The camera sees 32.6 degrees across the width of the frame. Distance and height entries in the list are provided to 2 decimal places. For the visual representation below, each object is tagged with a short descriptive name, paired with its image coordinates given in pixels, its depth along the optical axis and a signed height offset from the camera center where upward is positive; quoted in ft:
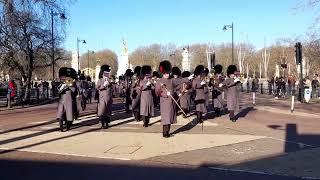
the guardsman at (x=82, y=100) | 66.87 -2.01
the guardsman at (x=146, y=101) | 57.77 -1.82
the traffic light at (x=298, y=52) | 94.12 +5.24
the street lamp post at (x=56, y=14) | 96.28 +12.55
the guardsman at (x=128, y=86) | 79.61 -0.28
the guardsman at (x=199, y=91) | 61.93 -0.90
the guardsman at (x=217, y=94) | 69.53 -1.41
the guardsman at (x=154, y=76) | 62.55 +1.05
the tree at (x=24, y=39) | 92.69 +10.41
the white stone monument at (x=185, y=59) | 183.44 +8.12
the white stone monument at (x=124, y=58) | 169.40 +8.20
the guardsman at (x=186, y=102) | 70.59 -2.44
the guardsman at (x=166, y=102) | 47.85 -1.63
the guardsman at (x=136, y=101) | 66.13 -2.05
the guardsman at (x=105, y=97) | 57.11 -1.35
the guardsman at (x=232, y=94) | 63.87 -1.30
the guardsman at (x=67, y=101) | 54.85 -1.69
